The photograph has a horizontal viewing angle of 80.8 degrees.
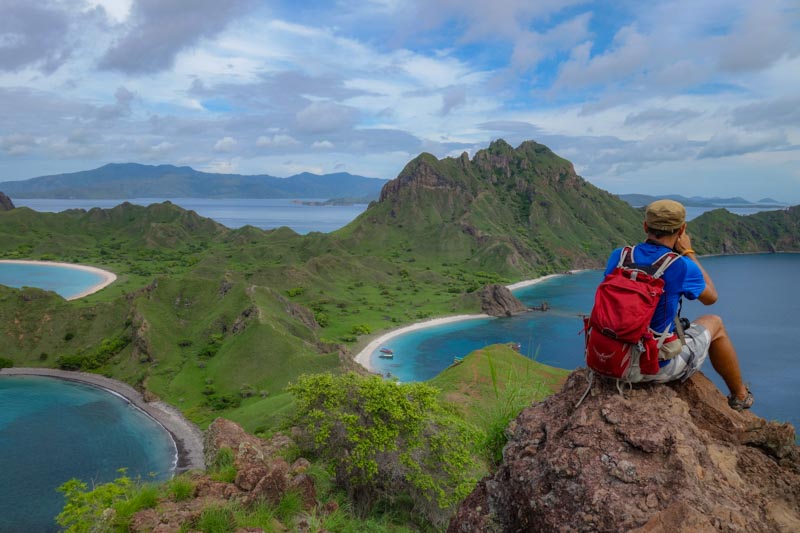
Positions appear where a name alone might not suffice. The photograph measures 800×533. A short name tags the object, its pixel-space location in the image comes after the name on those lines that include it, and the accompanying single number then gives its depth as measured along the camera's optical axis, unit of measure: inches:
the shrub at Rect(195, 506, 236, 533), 364.8
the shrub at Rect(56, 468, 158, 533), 385.4
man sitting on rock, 224.2
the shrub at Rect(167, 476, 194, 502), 436.5
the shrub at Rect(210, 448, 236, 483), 502.9
